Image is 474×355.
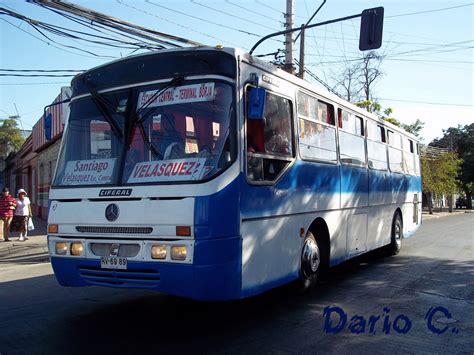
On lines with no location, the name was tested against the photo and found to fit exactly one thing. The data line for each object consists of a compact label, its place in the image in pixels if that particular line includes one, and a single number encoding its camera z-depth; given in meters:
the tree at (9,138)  57.53
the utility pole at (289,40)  15.71
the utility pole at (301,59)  17.61
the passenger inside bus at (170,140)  5.15
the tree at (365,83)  33.19
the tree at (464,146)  57.28
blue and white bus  4.83
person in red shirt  15.48
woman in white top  15.64
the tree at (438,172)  38.66
